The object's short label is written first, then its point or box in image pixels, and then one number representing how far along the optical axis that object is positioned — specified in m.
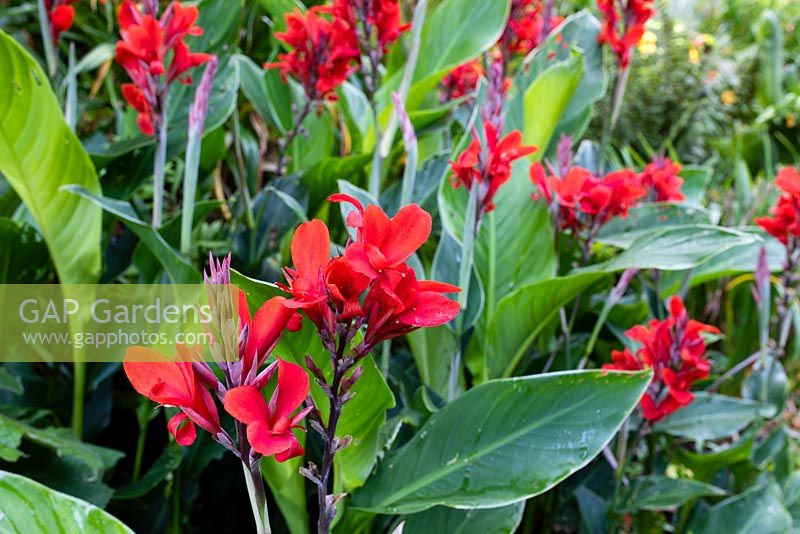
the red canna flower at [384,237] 0.47
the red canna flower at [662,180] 1.20
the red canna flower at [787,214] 1.04
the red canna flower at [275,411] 0.42
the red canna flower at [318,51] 1.12
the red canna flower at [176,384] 0.45
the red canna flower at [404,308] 0.49
